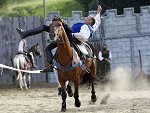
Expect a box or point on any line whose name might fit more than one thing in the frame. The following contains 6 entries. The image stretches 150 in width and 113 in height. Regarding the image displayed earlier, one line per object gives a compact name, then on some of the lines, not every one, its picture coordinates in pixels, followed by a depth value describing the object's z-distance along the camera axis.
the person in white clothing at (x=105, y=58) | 24.83
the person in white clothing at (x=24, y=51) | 23.75
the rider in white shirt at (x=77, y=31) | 12.45
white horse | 23.59
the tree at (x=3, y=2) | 52.06
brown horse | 12.36
